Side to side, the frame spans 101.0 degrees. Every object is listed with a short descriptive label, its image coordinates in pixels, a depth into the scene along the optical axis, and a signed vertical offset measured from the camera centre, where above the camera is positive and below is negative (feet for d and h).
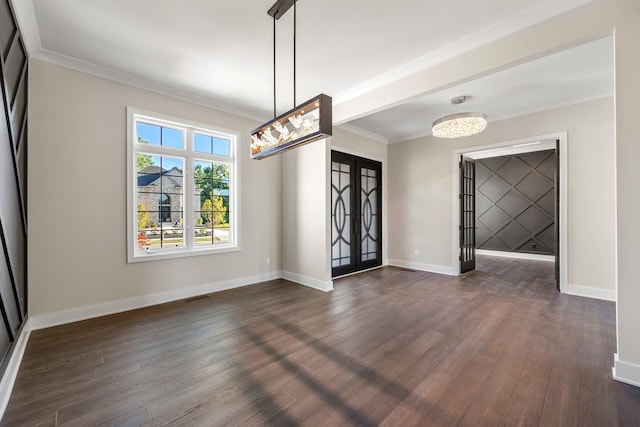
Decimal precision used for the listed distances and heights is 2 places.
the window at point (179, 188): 11.91 +1.26
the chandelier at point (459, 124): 11.90 +4.18
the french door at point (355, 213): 17.25 +0.01
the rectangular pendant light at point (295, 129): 6.88 +2.49
